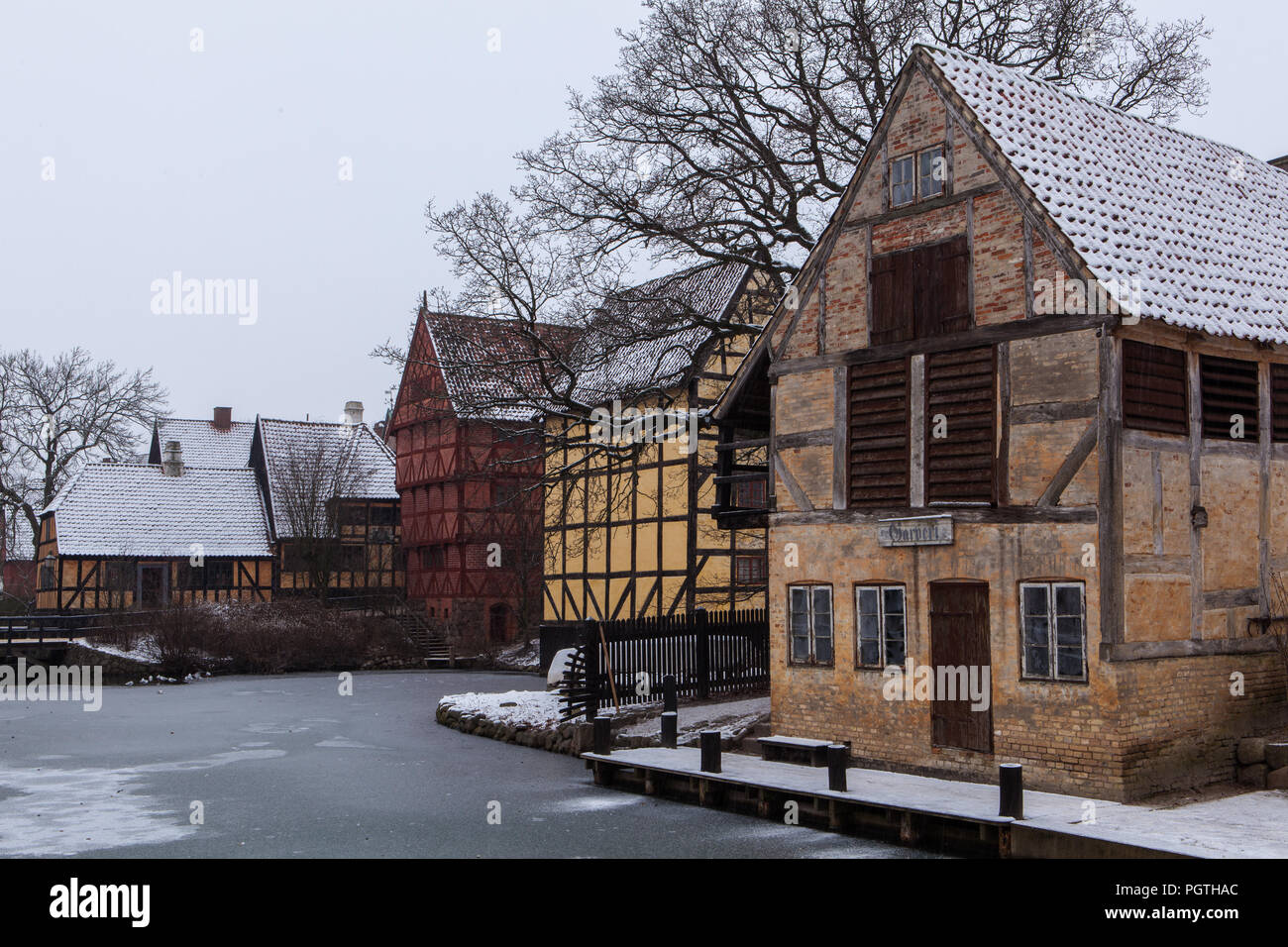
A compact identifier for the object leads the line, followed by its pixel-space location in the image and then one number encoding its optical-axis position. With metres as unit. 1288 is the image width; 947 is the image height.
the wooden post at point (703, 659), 24.14
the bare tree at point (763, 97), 21.45
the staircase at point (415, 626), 43.31
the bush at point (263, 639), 40.97
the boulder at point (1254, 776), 14.45
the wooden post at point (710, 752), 16.02
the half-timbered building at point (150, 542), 47.34
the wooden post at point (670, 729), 18.58
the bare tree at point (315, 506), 50.03
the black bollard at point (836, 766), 14.02
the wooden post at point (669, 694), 20.33
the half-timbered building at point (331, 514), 50.50
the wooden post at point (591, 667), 22.70
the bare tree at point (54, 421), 55.28
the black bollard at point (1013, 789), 12.13
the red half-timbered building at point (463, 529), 44.31
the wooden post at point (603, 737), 18.09
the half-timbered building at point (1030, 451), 14.01
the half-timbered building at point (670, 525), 30.81
